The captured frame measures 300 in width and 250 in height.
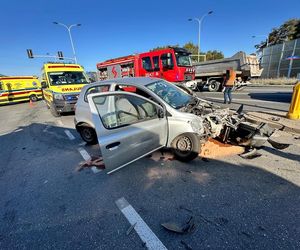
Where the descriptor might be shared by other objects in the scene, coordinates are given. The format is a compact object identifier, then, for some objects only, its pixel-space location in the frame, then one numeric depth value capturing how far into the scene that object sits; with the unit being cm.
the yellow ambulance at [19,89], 1505
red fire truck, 1042
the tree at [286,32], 3959
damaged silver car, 279
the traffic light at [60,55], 2723
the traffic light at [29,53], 2389
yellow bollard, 536
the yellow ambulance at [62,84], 765
